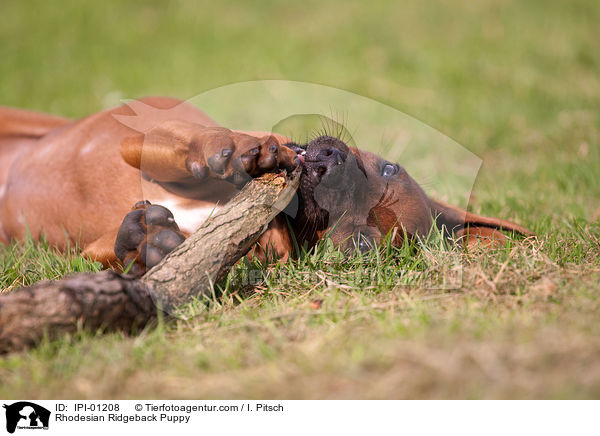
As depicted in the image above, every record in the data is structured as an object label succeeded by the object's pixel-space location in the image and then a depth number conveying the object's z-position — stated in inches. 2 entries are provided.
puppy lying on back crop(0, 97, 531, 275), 104.0
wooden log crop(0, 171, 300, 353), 82.1
